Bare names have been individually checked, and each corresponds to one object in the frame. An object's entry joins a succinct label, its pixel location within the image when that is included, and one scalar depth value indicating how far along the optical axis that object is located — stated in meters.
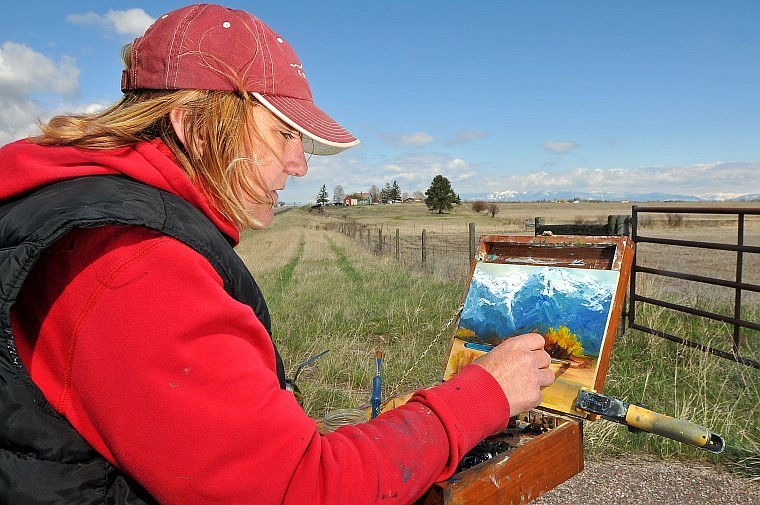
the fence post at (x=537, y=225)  4.81
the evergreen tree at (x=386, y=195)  138.25
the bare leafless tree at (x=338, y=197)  146.90
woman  0.96
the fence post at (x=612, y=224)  6.19
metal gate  5.22
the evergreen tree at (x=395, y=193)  136.62
